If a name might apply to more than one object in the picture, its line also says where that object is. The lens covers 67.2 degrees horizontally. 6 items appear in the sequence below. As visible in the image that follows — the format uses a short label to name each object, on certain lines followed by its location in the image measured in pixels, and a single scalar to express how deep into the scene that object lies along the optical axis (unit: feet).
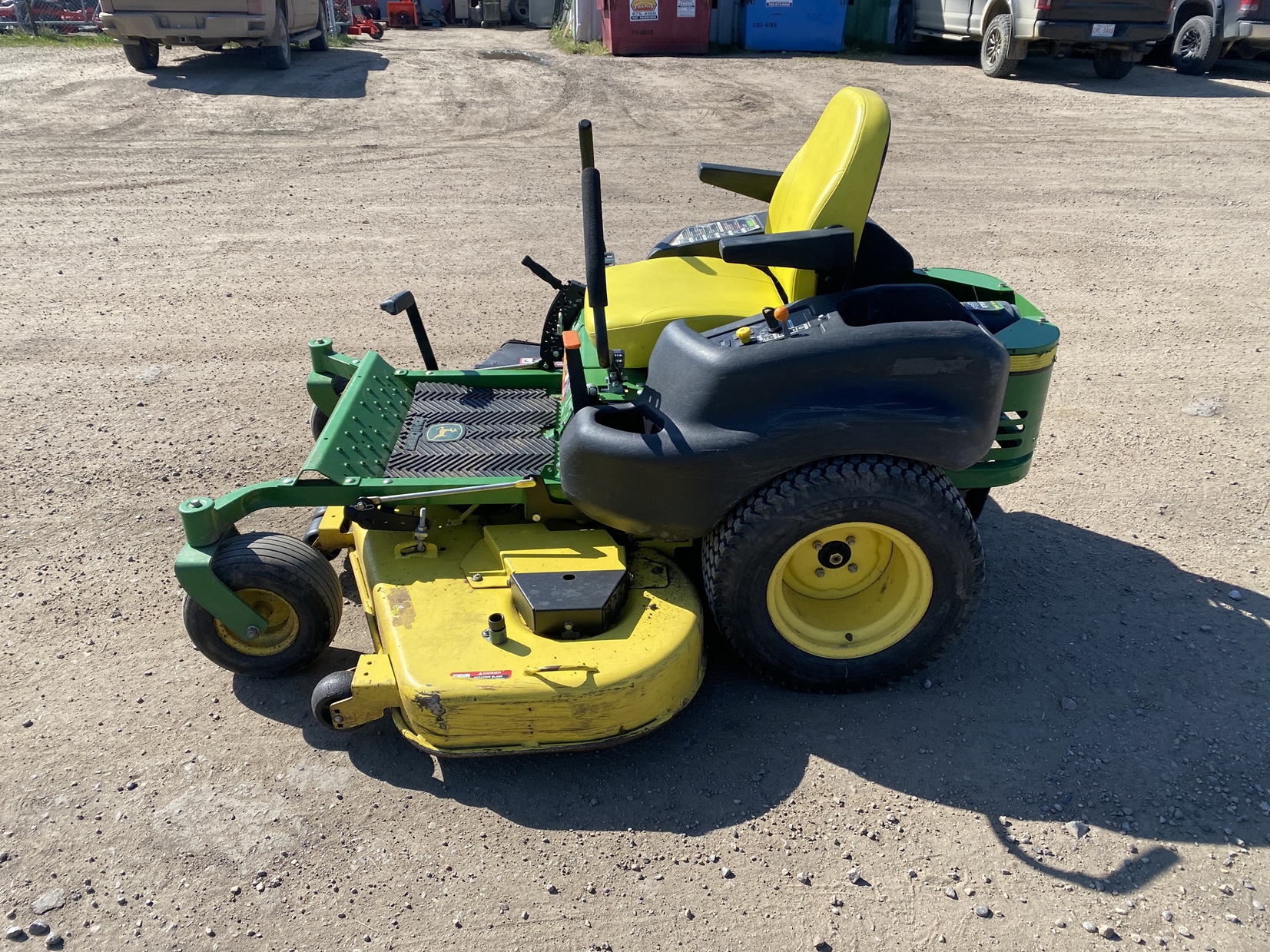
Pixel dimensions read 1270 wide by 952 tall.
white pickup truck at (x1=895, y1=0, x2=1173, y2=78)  40.73
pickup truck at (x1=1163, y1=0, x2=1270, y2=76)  41.83
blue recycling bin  49.62
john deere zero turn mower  9.34
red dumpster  48.57
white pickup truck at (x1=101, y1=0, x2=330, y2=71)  39.52
